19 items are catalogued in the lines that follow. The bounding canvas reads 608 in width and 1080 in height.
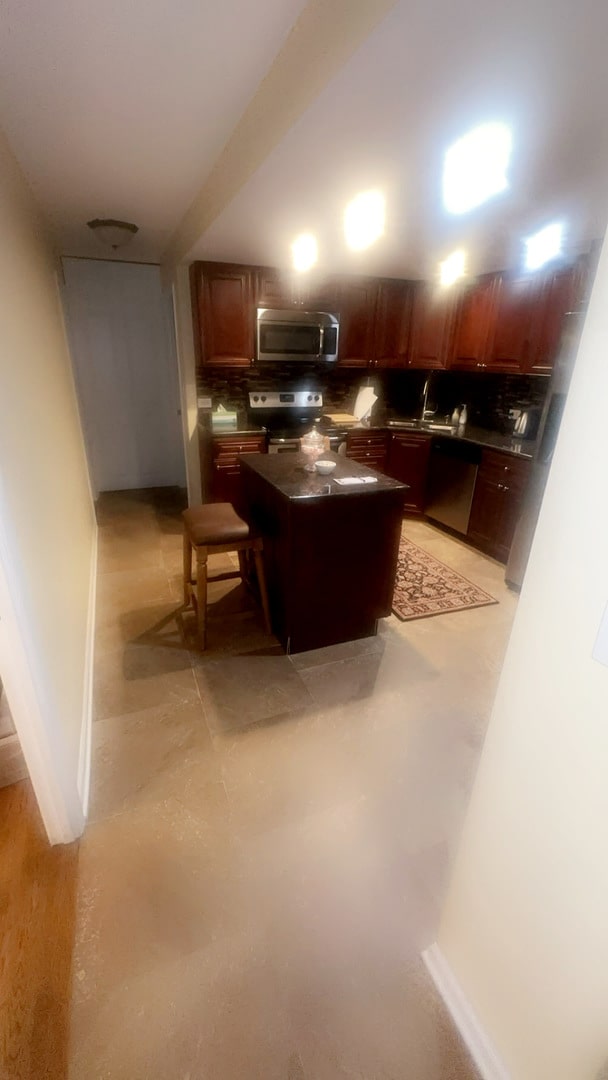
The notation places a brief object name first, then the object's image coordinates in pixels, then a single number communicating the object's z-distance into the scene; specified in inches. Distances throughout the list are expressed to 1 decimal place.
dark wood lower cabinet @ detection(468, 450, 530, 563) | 130.7
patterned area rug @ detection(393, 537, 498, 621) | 116.0
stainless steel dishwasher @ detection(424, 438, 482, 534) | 147.9
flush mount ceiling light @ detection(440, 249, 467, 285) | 128.0
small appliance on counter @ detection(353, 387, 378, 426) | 179.6
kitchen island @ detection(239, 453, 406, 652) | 86.0
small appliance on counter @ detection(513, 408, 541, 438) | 146.4
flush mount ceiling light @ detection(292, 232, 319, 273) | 113.3
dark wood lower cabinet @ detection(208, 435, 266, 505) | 147.8
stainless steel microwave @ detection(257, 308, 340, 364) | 148.7
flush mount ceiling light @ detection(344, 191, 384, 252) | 83.9
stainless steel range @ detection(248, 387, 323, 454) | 154.6
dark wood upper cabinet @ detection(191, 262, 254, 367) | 140.5
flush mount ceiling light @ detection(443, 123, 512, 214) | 60.9
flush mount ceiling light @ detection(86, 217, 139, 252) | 114.0
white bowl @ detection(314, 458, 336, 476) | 96.7
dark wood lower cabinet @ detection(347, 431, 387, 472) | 165.5
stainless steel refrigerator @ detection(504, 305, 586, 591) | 104.8
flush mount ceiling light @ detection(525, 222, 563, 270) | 102.8
